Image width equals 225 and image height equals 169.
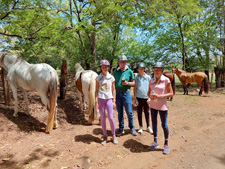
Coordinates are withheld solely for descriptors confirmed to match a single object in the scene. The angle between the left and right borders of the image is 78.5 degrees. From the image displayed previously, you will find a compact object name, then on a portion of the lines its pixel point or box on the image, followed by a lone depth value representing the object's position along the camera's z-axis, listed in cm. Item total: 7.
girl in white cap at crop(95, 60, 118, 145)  316
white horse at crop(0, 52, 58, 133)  377
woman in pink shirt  283
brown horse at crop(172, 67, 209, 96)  934
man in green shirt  347
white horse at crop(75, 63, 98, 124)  444
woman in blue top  368
